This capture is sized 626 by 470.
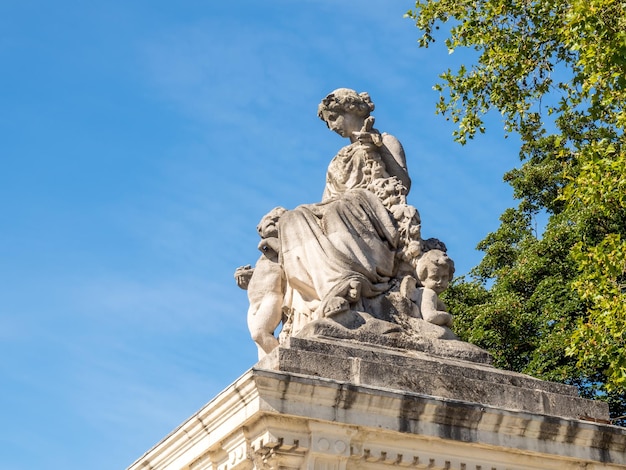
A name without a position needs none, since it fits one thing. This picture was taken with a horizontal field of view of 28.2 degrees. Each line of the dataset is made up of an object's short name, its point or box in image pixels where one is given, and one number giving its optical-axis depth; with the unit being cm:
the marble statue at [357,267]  1032
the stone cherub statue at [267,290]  1134
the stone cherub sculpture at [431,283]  1073
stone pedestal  906
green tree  1554
